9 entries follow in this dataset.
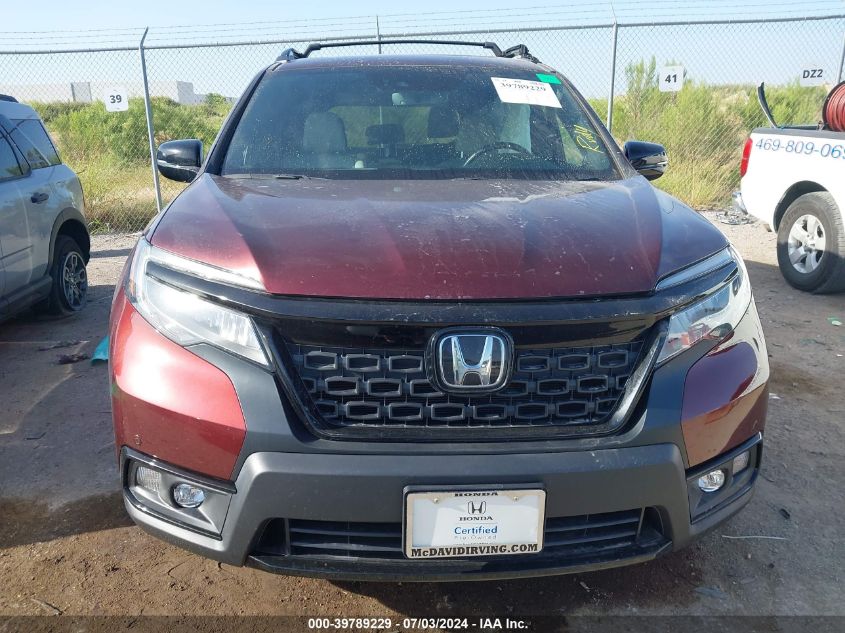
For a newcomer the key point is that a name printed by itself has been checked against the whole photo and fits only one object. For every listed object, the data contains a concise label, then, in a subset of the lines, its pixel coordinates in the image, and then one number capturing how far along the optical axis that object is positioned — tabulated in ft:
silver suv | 14.90
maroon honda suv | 5.45
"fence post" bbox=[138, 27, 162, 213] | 28.58
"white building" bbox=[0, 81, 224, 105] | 31.12
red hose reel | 19.25
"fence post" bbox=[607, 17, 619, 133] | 28.30
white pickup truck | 17.76
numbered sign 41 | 28.07
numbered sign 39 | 28.45
